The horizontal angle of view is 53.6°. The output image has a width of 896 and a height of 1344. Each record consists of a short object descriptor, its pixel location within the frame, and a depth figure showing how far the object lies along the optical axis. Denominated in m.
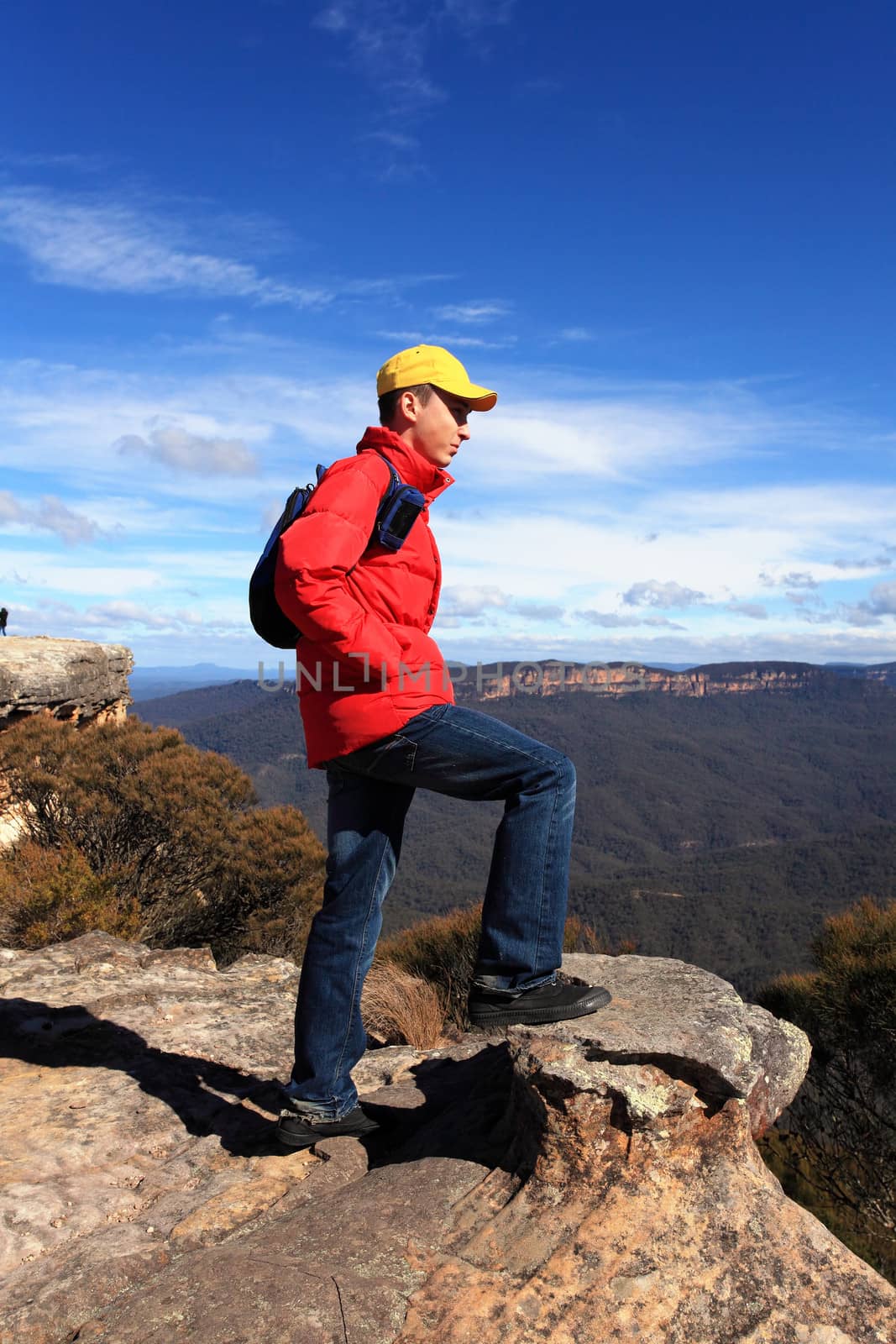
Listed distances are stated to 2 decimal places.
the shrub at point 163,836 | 9.80
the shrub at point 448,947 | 6.36
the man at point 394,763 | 2.42
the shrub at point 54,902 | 6.89
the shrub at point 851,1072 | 6.04
